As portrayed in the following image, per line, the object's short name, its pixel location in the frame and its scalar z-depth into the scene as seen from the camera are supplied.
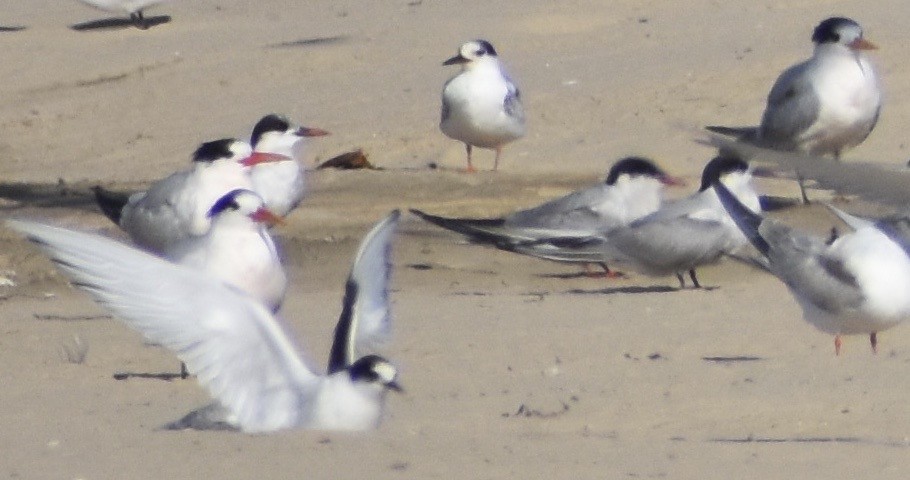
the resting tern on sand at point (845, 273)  14.70
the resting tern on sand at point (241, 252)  15.57
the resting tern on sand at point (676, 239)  18.83
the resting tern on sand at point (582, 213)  19.66
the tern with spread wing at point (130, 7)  33.66
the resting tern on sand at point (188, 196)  18.50
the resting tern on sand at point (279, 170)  19.89
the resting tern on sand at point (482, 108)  24.08
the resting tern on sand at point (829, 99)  22.97
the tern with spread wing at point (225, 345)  12.30
